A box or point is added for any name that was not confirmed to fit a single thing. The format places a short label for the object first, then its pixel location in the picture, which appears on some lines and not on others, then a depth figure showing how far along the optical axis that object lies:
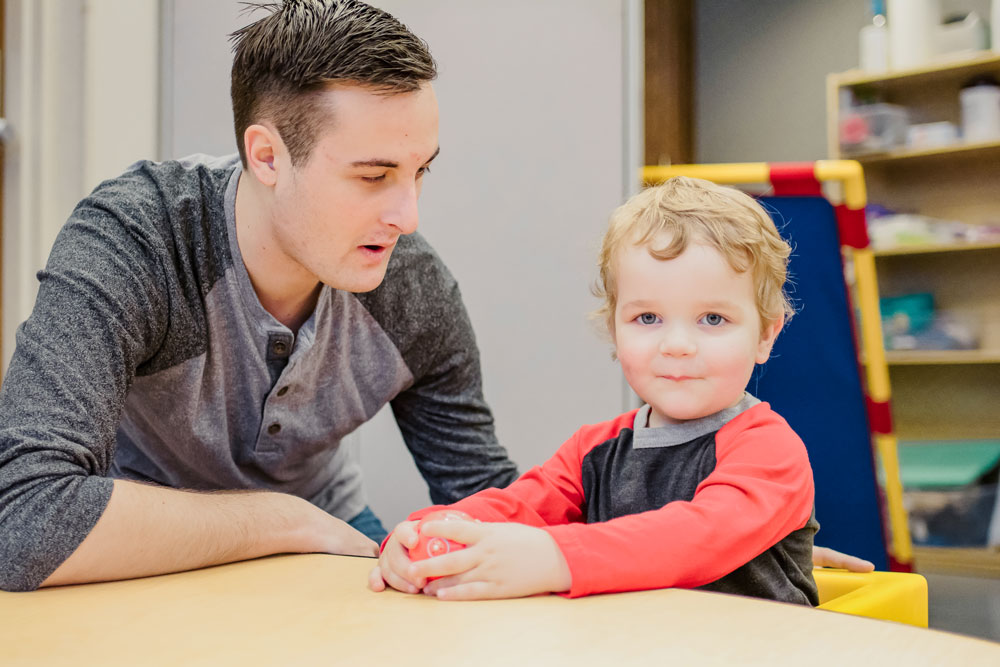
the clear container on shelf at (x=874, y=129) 3.01
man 0.82
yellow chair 0.80
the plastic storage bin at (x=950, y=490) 2.71
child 0.67
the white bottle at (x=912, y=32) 2.87
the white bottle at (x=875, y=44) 2.86
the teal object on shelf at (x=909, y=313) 2.98
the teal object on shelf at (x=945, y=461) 2.70
